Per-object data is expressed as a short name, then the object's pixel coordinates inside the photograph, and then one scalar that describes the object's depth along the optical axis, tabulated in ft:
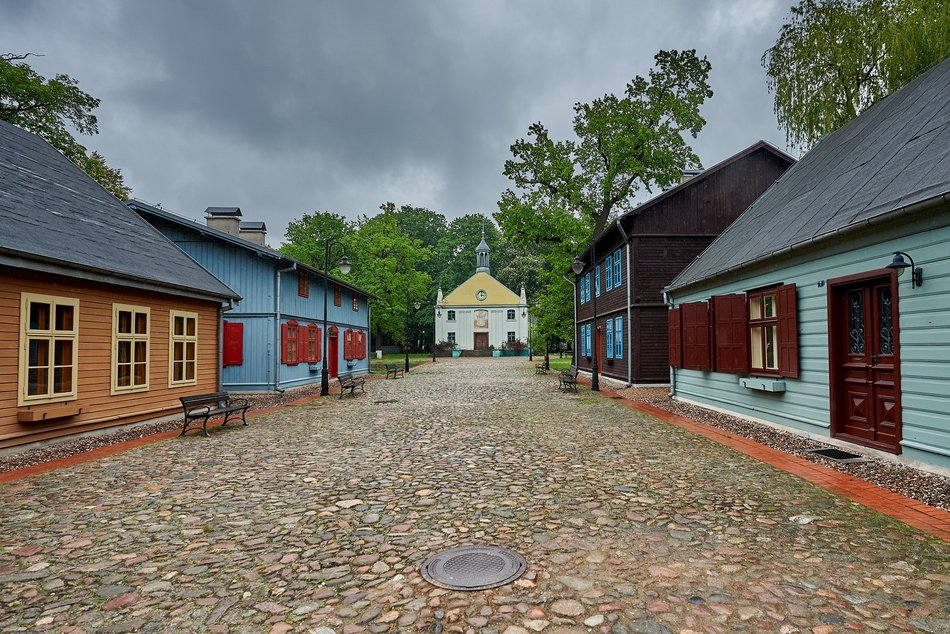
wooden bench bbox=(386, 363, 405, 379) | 82.66
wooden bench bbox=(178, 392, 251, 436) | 32.63
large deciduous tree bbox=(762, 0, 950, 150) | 42.42
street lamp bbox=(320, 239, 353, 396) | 56.20
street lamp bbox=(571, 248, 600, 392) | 58.50
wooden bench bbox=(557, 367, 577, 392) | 57.50
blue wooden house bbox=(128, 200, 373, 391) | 58.34
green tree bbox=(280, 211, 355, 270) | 150.00
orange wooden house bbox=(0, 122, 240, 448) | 26.68
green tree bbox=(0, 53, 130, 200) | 73.92
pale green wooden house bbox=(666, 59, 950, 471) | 19.79
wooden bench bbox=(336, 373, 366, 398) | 54.19
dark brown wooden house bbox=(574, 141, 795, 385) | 57.93
